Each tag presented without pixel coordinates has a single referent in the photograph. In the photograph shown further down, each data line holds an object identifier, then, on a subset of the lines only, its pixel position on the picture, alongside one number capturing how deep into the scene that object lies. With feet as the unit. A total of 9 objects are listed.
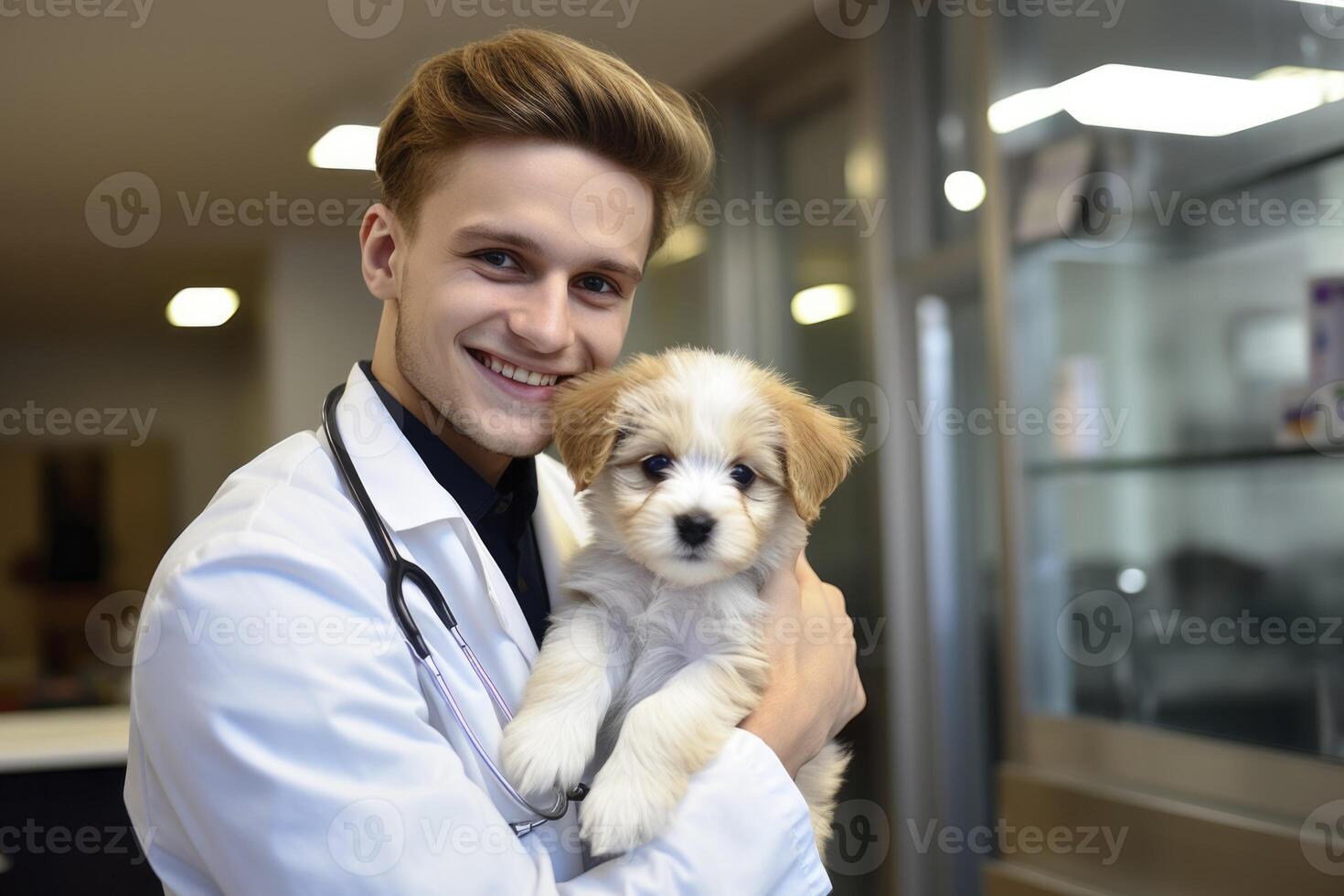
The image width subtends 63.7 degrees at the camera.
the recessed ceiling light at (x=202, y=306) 19.89
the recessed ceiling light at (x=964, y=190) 13.15
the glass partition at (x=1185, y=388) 8.37
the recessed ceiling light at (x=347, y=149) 17.49
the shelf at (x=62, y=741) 10.35
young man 3.73
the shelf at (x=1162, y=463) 8.80
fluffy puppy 4.42
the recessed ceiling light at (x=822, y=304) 15.29
